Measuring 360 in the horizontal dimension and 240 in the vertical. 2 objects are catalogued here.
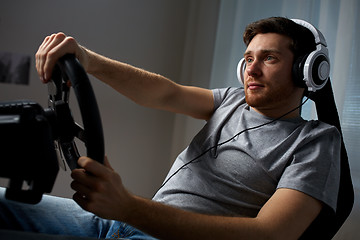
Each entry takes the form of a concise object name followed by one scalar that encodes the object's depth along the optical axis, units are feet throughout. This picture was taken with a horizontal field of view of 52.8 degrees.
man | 2.61
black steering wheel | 2.21
